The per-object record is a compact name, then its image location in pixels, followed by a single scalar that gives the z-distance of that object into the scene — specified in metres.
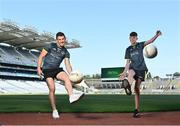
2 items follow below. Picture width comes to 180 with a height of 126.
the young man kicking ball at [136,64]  5.21
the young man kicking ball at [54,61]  4.79
